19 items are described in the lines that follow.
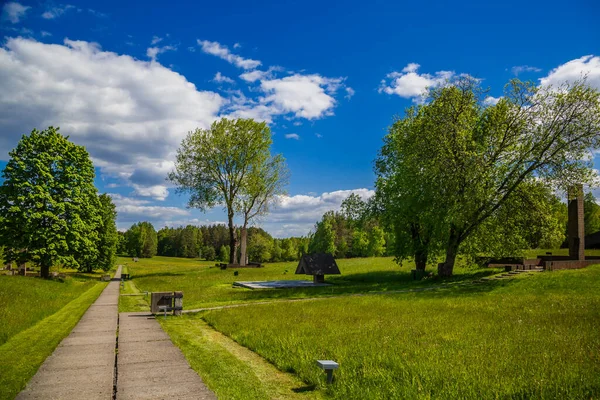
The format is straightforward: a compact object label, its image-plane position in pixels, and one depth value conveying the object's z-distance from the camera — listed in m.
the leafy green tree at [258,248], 110.06
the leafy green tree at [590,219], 67.69
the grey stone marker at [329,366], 7.44
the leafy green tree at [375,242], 93.18
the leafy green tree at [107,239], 57.44
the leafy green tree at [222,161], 46.16
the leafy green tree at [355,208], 38.75
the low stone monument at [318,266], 33.03
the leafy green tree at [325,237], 102.56
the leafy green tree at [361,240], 94.42
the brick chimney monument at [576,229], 31.34
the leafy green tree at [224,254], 125.00
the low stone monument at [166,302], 16.91
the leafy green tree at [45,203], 32.81
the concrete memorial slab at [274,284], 30.29
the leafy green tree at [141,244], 144.38
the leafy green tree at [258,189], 47.44
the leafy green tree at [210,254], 141.25
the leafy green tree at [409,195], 29.91
